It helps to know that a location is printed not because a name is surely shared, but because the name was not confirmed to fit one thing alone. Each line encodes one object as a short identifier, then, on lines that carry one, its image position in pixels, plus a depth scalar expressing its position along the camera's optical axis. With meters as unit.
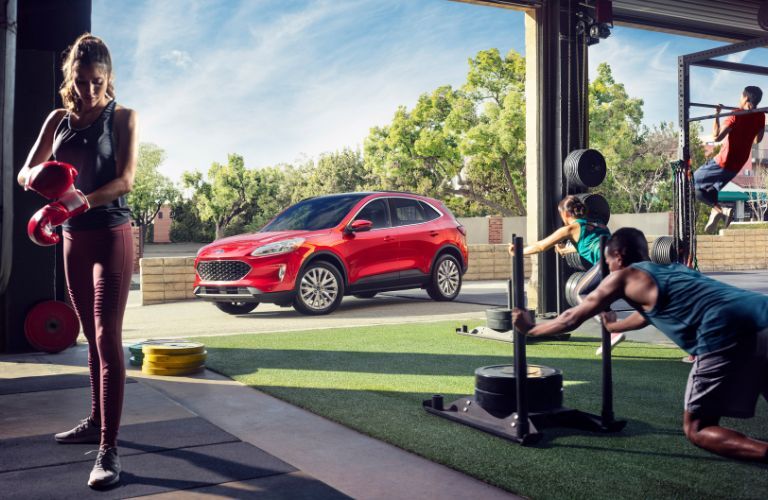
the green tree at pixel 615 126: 34.47
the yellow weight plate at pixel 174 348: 5.67
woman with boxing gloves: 3.21
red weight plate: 6.61
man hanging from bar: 6.78
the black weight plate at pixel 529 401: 3.99
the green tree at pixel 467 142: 31.19
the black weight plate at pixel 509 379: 4.00
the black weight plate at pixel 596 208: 7.76
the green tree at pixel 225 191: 46.62
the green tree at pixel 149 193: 51.06
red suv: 9.44
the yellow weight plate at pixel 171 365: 5.64
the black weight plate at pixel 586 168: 8.09
